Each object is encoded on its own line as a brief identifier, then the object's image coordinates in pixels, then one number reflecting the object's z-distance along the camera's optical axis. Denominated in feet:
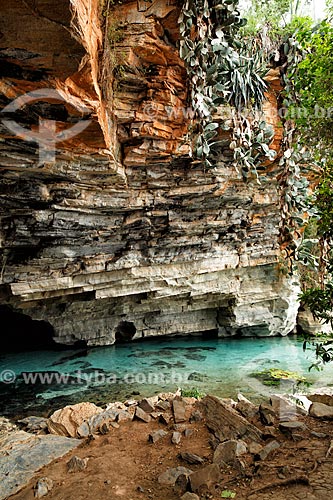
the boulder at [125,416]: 15.39
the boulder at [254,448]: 10.51
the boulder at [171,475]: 10.14
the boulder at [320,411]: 12.12
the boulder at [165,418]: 14.21
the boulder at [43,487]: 10.75
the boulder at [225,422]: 11.76
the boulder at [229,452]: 10.21
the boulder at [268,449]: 10.11
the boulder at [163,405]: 15.53
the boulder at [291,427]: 11.14
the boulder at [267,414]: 12.30
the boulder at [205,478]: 9.27
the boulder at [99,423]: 14.75
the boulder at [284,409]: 12.52
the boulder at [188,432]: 12.90
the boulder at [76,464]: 11.78
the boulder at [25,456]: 11.94
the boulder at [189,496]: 8.63
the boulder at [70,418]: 15.74
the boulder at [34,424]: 17.92
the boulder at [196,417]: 13.84
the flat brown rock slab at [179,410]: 14.02
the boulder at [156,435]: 13.01
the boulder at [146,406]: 15.71
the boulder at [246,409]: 13.07
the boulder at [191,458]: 10.93
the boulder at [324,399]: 14.30
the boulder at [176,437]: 12.51
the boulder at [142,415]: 14.87
